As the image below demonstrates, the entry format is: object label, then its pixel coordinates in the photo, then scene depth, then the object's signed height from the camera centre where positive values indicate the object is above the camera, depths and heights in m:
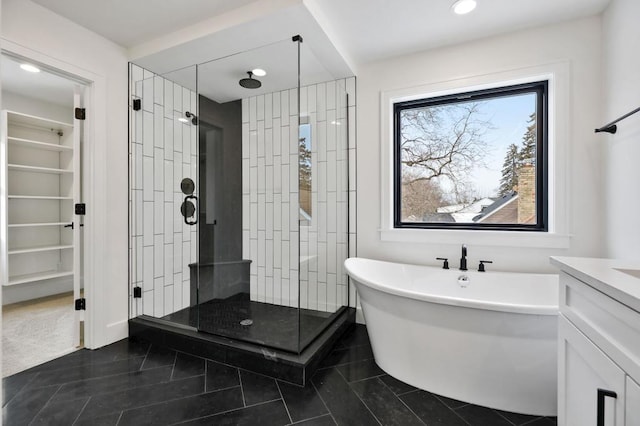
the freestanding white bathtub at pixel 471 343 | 1.49 -0.74
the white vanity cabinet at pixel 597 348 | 0.75 -0.41
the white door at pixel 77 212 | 2.34 -0.01
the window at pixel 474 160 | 2.39 +0.46
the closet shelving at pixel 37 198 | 3.38 +0.16
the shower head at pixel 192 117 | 2.75 +0.90
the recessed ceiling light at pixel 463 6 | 1.95 +1.40
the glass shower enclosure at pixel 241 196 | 2.35 +0.14
